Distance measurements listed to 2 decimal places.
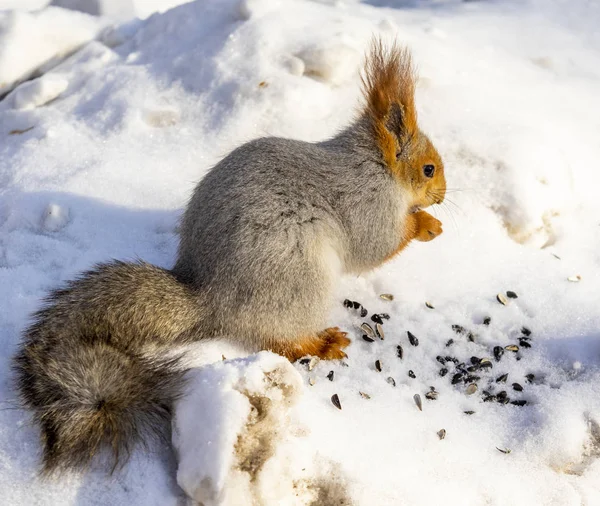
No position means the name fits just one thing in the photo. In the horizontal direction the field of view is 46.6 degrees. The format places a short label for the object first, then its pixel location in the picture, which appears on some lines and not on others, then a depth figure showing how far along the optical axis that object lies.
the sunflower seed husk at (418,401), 1.93
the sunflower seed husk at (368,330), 2.19
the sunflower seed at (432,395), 1.98
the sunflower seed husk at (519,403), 1.98
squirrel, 1.61
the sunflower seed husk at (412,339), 2.17
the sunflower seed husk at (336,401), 1.84
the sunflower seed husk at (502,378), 2.08
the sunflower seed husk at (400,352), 2.12
